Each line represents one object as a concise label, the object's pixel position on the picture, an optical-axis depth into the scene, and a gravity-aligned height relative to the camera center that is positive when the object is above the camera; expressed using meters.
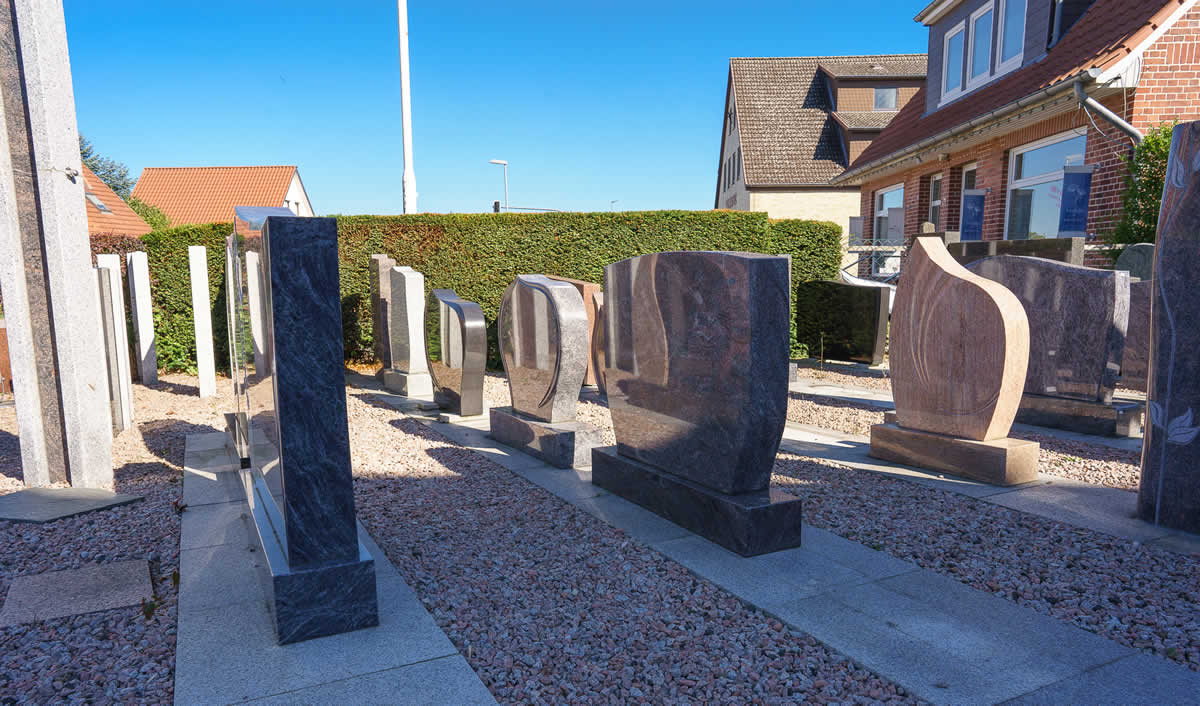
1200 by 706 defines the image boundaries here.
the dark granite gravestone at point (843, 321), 11.96 -1.03
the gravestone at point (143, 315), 9.62 -0.72
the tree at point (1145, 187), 8.35 +0.95
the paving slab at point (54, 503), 4.37 -1.59
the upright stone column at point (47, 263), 4.76 +0.01
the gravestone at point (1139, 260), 8.02 +0.05
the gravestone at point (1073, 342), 6.44 -0.74
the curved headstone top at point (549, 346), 5.89 -0.71
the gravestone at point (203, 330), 9.30 -0.89
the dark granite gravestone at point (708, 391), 3.70 -0.75
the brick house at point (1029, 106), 8.89 +2.33
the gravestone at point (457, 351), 7.52 -0.97
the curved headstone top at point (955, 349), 4.97 -0.64
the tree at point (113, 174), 56.97 +7.88
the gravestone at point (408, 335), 9.52 -1.00
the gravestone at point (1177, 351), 3.85 -0.49
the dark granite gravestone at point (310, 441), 2.72 -0.73
